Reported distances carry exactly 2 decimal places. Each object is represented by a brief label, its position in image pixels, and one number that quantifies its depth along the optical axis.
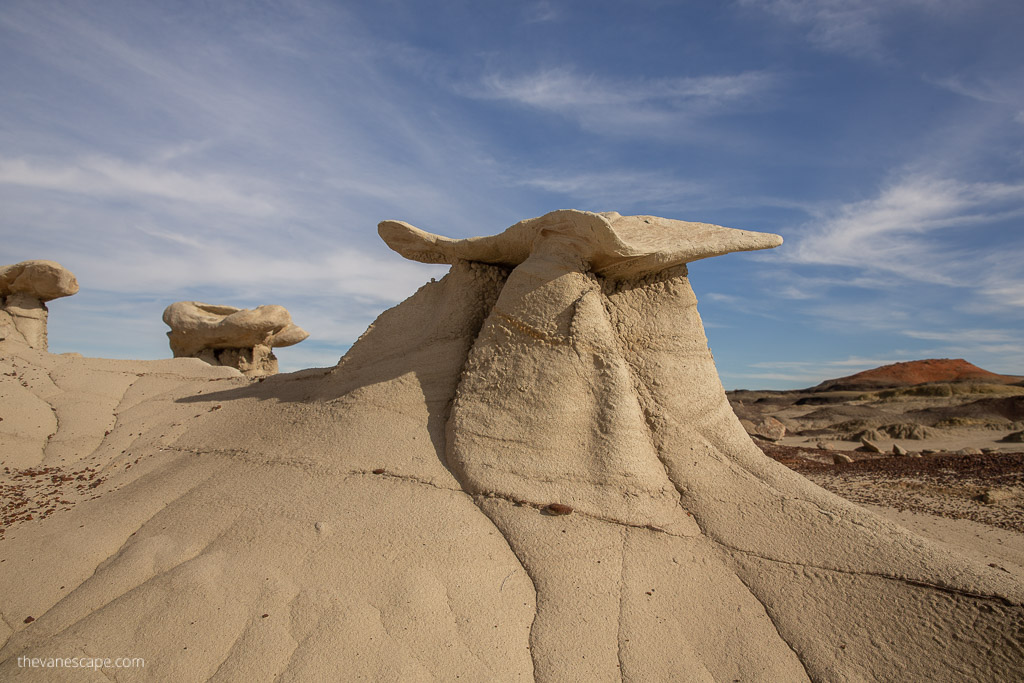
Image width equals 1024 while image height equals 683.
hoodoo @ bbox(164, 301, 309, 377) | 12.95
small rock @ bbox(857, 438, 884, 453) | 10.56
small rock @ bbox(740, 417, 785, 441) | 14.30
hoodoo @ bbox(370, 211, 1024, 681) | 2.91
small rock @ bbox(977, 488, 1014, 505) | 5.96
